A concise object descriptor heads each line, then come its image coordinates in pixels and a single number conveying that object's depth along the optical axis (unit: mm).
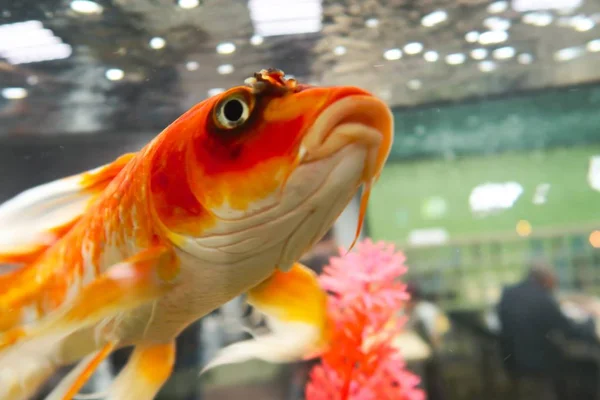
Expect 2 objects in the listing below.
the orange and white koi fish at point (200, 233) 144
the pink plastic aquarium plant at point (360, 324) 279
